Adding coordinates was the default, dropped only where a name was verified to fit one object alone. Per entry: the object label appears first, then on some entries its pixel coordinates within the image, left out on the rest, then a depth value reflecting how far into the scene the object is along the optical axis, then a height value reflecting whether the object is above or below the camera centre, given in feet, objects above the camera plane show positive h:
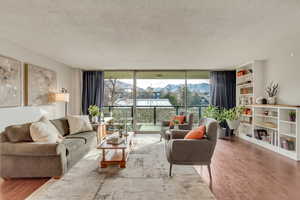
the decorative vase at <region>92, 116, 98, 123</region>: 18.01 -1.78
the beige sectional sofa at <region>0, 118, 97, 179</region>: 9.02 -2.79
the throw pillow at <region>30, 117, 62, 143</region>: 9.62 -1.73
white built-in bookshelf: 13.12 -1.57
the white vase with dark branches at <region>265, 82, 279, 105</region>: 15.38 +0.76
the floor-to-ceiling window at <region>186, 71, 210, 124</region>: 22.04 +0.94
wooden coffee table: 10.48 -3.39
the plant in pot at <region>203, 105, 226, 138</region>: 19.13 -1.51
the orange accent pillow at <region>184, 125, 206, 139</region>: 9.46 -1.68
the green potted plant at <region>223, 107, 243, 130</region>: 18.60 -1.64
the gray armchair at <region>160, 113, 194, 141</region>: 16.18 -2.24
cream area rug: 7.60 -3.87
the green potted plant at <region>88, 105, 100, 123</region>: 18.66 -1.14
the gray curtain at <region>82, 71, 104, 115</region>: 21.27 +1.24
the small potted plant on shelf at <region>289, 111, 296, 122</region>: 13.01 -1.06
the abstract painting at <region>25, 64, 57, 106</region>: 12.96 +1.29
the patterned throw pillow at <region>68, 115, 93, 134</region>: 14.13 -1.86
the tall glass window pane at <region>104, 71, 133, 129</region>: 21.93 +0.69
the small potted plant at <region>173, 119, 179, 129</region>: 15.75 -1.94
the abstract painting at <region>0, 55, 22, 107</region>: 10.66 +1.14
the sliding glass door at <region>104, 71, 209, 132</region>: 21.93 +1.05
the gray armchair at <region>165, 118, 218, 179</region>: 9.17 -2.43
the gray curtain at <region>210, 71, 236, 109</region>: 21.45 +1.38
